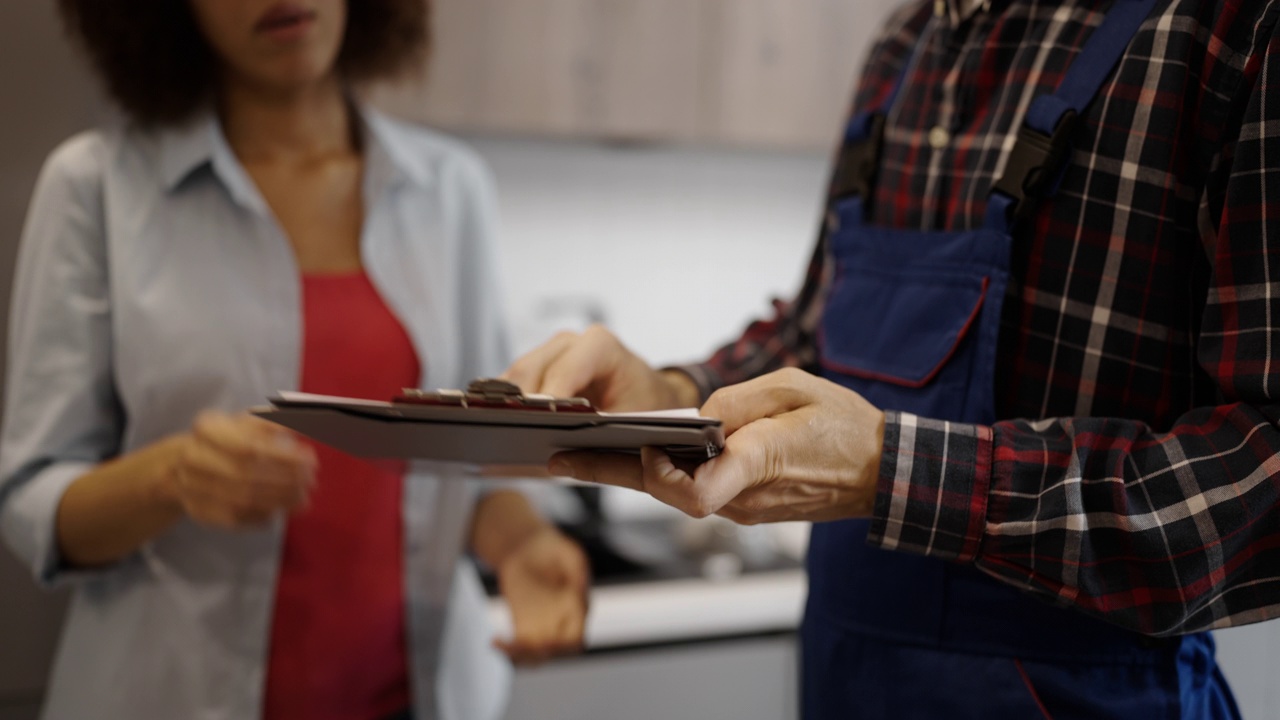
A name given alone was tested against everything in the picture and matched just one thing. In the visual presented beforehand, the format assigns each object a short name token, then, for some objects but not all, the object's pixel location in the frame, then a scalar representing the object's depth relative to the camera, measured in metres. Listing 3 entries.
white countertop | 1.79
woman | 1.11
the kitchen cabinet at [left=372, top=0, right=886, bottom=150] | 1.91
